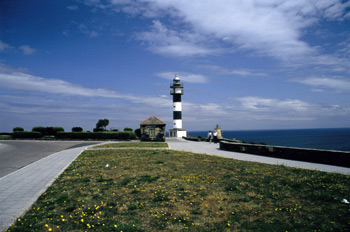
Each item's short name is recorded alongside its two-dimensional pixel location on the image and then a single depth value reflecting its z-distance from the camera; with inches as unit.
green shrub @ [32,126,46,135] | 1836.9
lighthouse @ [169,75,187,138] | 1907.0
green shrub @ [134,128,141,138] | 1993.1
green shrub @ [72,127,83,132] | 1823.3
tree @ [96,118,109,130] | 2116.1
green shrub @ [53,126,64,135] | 1833.2
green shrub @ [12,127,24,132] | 1849.0
